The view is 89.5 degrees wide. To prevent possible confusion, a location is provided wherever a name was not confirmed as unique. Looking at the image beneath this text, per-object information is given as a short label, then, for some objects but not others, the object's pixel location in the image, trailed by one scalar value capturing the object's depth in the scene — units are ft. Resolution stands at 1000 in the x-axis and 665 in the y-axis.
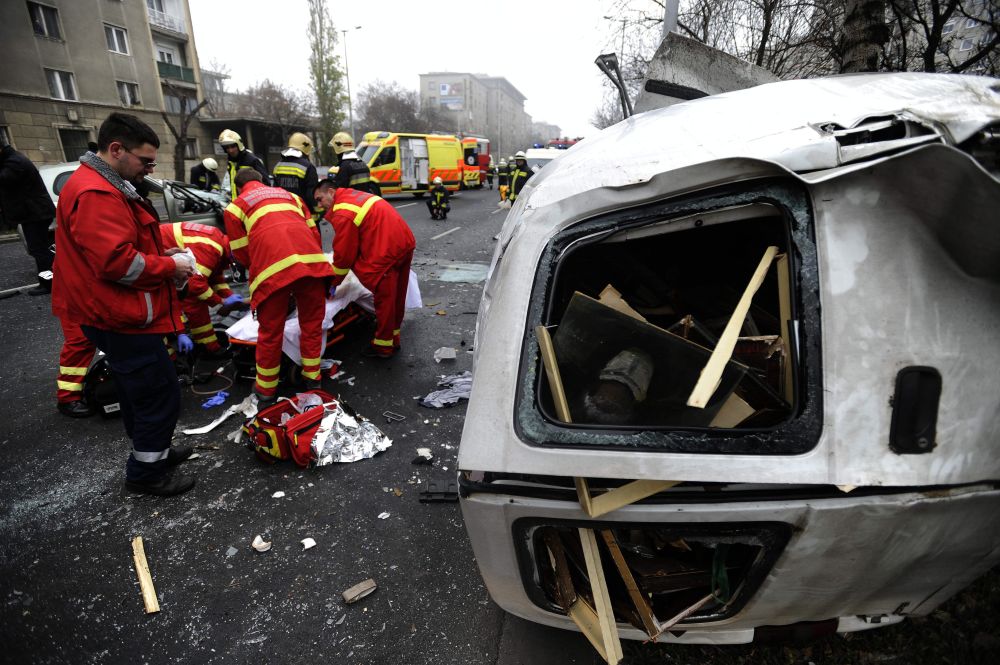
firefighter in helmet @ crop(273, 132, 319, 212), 22.18
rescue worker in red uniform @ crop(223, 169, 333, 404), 11.50
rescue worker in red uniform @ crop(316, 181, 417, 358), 13.97
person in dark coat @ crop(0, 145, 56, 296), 21.09
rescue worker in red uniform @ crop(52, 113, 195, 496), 8.00
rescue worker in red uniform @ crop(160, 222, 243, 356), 14.48
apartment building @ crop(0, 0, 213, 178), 67.51
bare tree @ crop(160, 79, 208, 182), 73.41
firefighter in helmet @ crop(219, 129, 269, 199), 22.49
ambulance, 61.62
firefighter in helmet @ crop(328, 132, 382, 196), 18.57
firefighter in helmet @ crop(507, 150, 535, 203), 41.01
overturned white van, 4.06
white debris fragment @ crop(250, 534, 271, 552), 8.16
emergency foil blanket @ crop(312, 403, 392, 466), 10.25
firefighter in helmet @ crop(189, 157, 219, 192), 31.91
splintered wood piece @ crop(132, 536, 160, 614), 7.15
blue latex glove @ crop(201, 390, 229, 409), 12.71
